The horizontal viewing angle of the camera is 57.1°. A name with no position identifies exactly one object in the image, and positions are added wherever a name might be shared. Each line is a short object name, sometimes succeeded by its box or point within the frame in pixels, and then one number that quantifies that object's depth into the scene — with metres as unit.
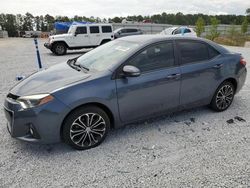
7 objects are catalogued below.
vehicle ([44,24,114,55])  13.96
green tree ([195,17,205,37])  32.27
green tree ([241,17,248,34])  41.50
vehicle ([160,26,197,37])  17.73
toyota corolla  3.03
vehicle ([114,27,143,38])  21.66
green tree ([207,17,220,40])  28.49
